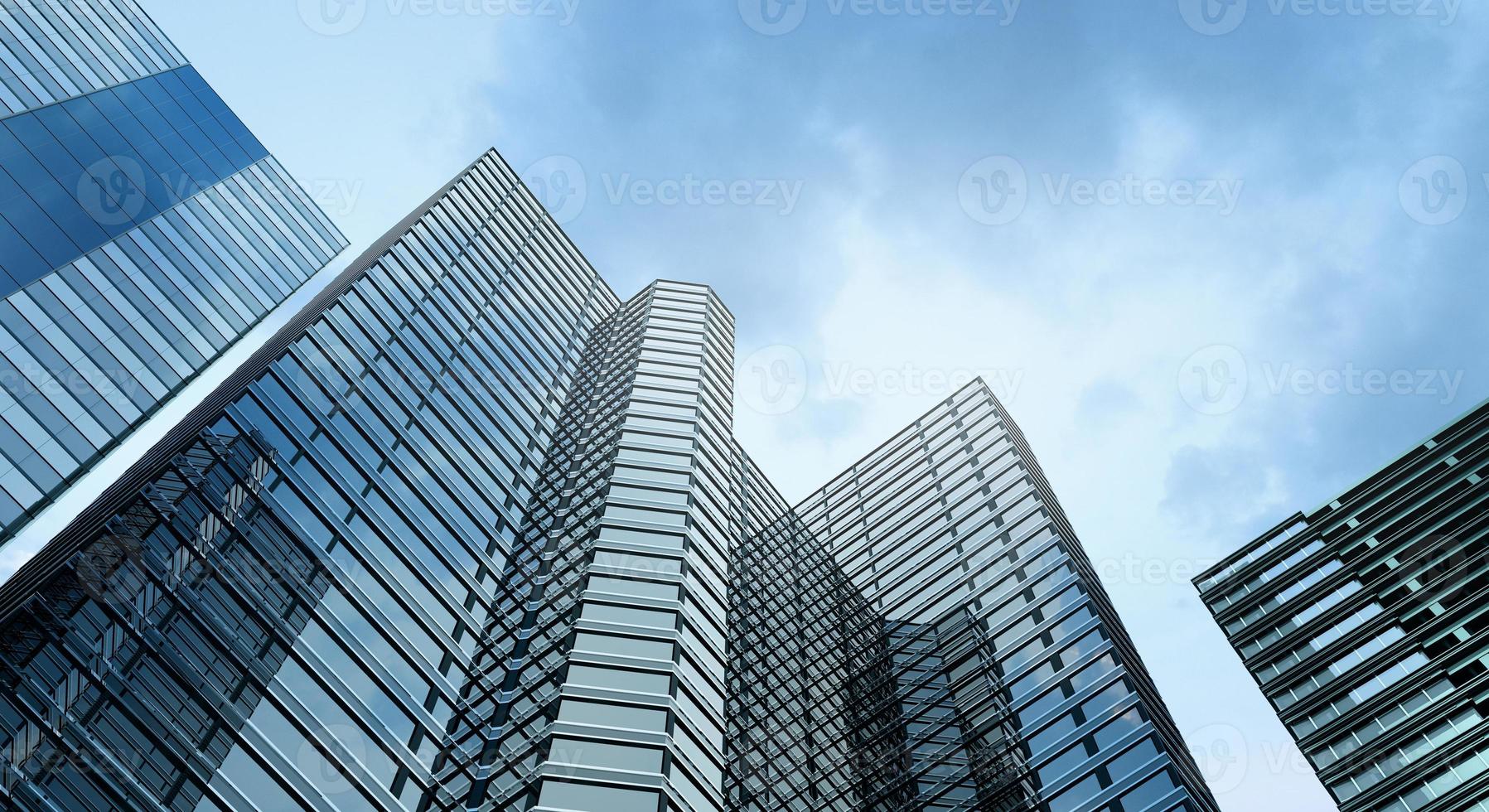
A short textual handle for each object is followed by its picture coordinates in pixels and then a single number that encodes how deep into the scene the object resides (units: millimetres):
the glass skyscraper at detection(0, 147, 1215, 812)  29375
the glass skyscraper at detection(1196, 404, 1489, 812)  49656
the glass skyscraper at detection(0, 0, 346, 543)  38625
